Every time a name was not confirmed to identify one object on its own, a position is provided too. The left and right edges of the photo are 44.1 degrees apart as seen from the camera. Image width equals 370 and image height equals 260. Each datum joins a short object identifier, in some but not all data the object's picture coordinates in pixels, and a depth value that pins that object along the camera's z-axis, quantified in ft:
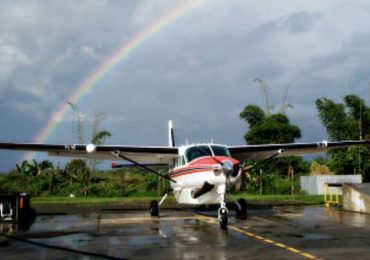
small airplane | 47.93
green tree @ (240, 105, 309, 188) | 154.51
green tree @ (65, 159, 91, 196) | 140.36
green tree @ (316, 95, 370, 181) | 129.70
